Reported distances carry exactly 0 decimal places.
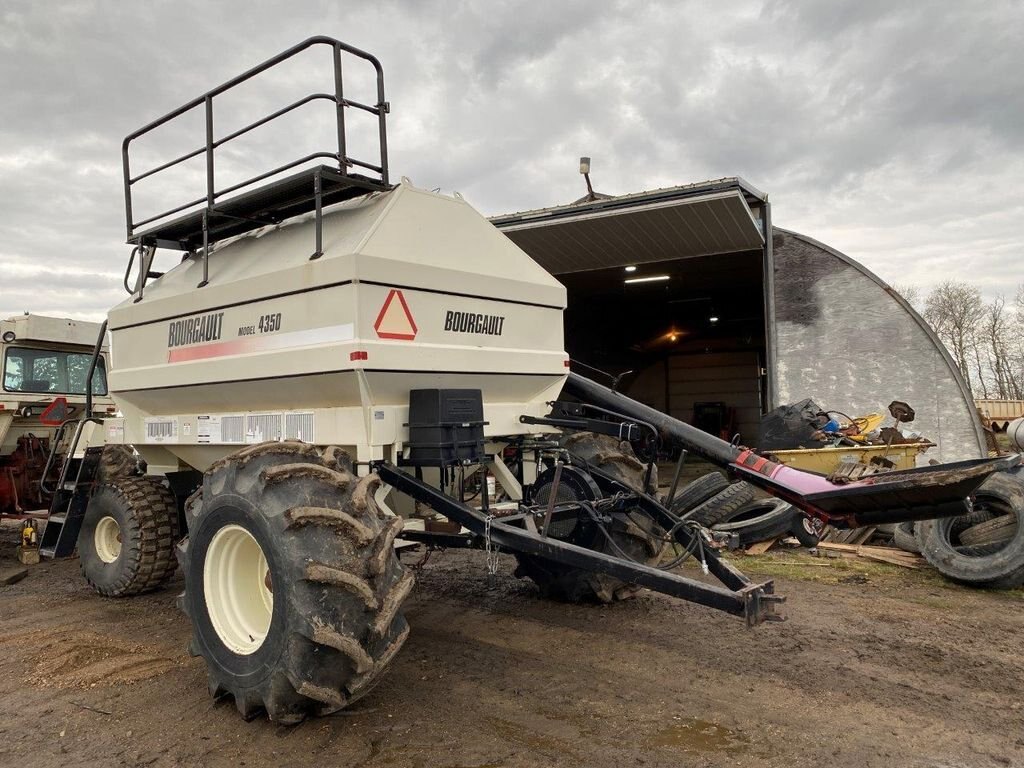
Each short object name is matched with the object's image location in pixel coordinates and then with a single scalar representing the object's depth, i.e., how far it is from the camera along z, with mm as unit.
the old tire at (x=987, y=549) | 6535
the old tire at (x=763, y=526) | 8492
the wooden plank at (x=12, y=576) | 7453
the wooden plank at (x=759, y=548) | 8523
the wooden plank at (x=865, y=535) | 8688
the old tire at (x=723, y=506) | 8359
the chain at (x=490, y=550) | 4355
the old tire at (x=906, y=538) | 7969
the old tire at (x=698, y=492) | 8758
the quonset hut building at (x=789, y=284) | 11906
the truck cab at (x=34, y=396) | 8703
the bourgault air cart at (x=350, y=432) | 3658
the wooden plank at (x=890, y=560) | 7562
